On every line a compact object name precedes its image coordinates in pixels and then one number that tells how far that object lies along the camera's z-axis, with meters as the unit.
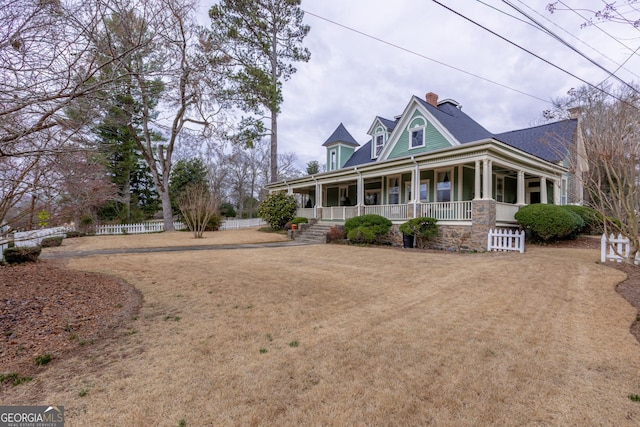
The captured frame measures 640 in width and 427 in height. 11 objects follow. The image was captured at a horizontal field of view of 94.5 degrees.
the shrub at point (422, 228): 11.66
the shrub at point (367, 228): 12.73
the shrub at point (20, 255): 7.81
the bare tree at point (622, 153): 6.15
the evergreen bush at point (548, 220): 10.73
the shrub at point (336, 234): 14.30
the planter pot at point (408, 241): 12.24
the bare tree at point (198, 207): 17.24
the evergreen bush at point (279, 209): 19.38
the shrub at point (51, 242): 13.30
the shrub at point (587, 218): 12.91
